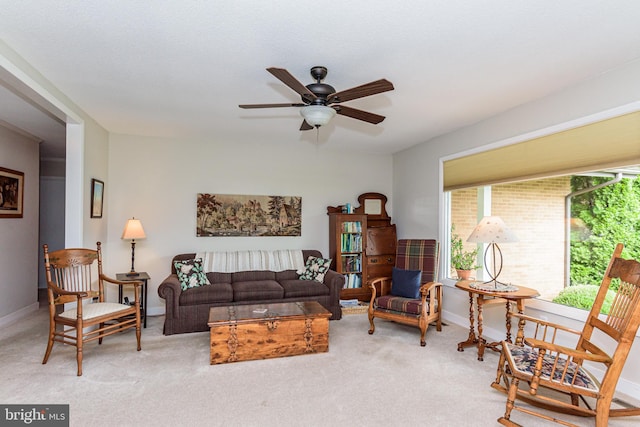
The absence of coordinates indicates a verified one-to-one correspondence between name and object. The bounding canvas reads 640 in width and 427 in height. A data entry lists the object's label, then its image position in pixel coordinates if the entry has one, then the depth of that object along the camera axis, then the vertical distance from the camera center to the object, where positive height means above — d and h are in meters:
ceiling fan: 2.37 +0.86
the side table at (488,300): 3.16 -0.80
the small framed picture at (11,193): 4.37 +0.26
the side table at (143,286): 4.26 -0.92
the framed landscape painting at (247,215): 5.21 +0.00
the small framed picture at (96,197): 4.20 +0.21
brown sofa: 4.03 -0.95
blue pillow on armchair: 4.27 -0.82
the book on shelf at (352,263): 5.51 -0.73
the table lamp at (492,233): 3.34 -0.15
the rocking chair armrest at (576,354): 2.06 -0.79
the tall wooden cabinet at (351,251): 5.43 -0.54
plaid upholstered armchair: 3.89 -0.89
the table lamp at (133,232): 4.45 -0.23
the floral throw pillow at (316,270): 4.95 -0.76
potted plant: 4.54 -0.55
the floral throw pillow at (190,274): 4.35 -0.75
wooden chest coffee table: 3.23 -1.11
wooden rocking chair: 2.06 -0.94
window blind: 2.79 +0.61
